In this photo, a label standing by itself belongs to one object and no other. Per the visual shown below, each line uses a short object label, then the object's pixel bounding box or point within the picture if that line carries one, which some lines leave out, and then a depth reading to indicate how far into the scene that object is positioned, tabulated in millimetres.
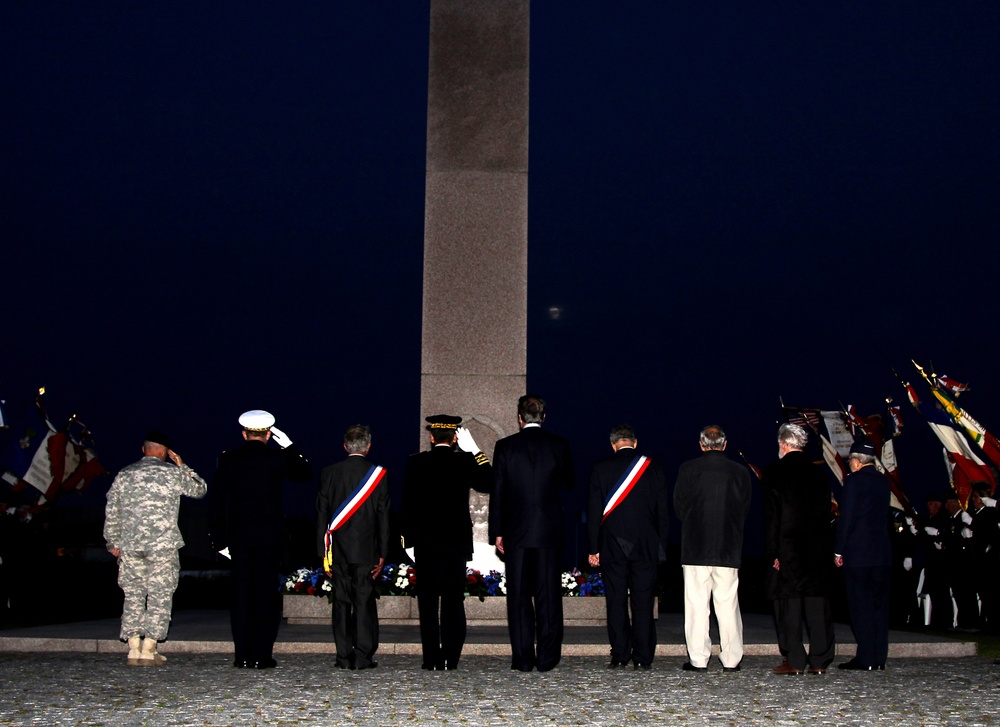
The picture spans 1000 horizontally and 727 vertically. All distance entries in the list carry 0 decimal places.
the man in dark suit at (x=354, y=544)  8023
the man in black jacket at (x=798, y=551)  7977
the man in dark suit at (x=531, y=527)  7828
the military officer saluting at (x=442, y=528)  7863
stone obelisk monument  11672
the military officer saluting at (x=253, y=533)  7961
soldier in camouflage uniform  8258
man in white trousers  7961
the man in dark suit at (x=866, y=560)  8312
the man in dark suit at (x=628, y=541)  8047
